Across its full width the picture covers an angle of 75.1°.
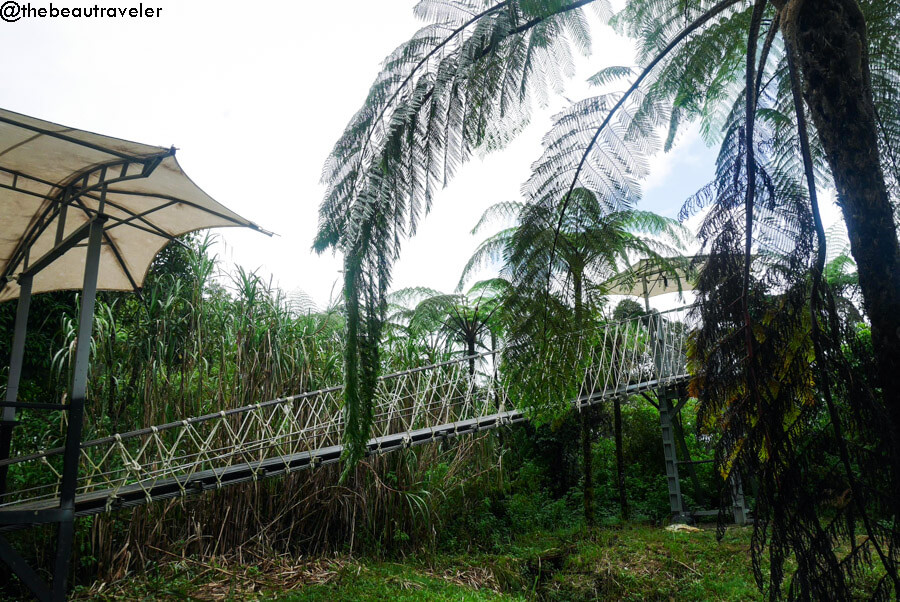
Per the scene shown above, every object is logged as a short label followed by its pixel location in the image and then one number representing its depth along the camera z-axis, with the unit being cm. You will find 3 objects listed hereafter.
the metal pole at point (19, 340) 355
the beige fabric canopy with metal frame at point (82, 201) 287
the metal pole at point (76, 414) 266
